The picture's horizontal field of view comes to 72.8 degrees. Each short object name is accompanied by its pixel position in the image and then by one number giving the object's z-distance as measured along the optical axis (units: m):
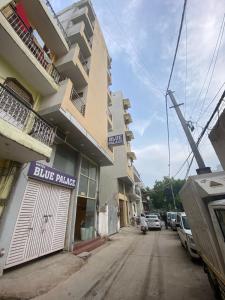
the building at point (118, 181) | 11.99
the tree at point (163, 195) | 34.78
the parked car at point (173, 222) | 15.72
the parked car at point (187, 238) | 5.95
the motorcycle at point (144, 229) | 14.44
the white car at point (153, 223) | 17.23
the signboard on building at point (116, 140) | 11.66
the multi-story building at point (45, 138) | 5.04
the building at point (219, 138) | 3.48
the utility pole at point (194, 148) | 6.98
